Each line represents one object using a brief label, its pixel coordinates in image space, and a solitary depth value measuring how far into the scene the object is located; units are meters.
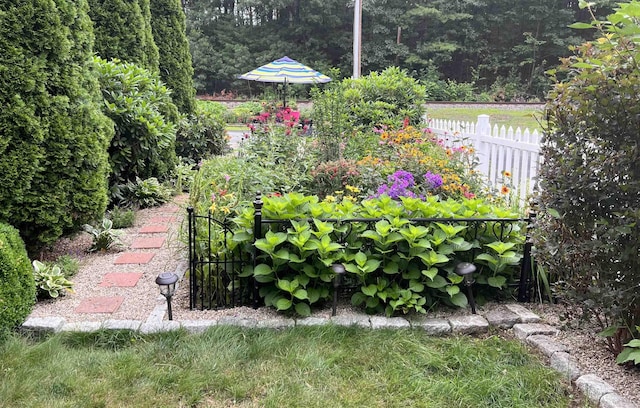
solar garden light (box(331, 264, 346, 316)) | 2.74
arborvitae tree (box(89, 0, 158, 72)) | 5.88
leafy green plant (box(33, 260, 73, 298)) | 3.15
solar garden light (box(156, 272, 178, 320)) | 2.69
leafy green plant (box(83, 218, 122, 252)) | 4.14
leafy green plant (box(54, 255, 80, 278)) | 3.55
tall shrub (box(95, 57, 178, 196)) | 5.11
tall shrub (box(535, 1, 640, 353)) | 2.10
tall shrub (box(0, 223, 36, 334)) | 2.61
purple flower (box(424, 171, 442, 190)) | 4.09
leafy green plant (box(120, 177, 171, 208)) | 5.48
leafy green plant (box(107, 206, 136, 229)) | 4.80
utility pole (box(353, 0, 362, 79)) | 12.16
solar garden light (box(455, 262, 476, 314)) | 2.81
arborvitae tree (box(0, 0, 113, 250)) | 3.21
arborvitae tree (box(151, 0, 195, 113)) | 7.75
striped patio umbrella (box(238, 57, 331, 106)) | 12.83
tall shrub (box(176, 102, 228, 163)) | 7.60
